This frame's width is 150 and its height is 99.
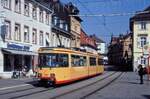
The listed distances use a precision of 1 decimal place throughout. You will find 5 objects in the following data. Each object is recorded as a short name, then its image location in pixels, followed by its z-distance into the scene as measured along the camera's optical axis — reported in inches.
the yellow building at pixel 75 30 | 2109.2
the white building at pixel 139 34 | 2052.8
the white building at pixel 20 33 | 1121.2
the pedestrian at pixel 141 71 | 909.0
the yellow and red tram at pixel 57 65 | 746.9
